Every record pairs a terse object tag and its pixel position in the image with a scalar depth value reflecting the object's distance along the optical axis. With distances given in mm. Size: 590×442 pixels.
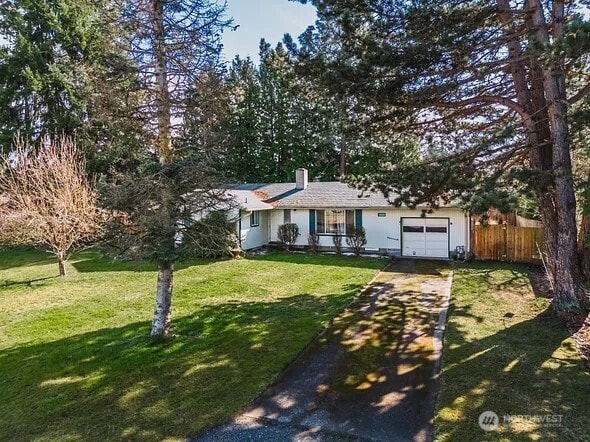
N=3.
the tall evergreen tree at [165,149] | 6523
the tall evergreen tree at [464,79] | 7387
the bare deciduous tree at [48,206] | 12016
